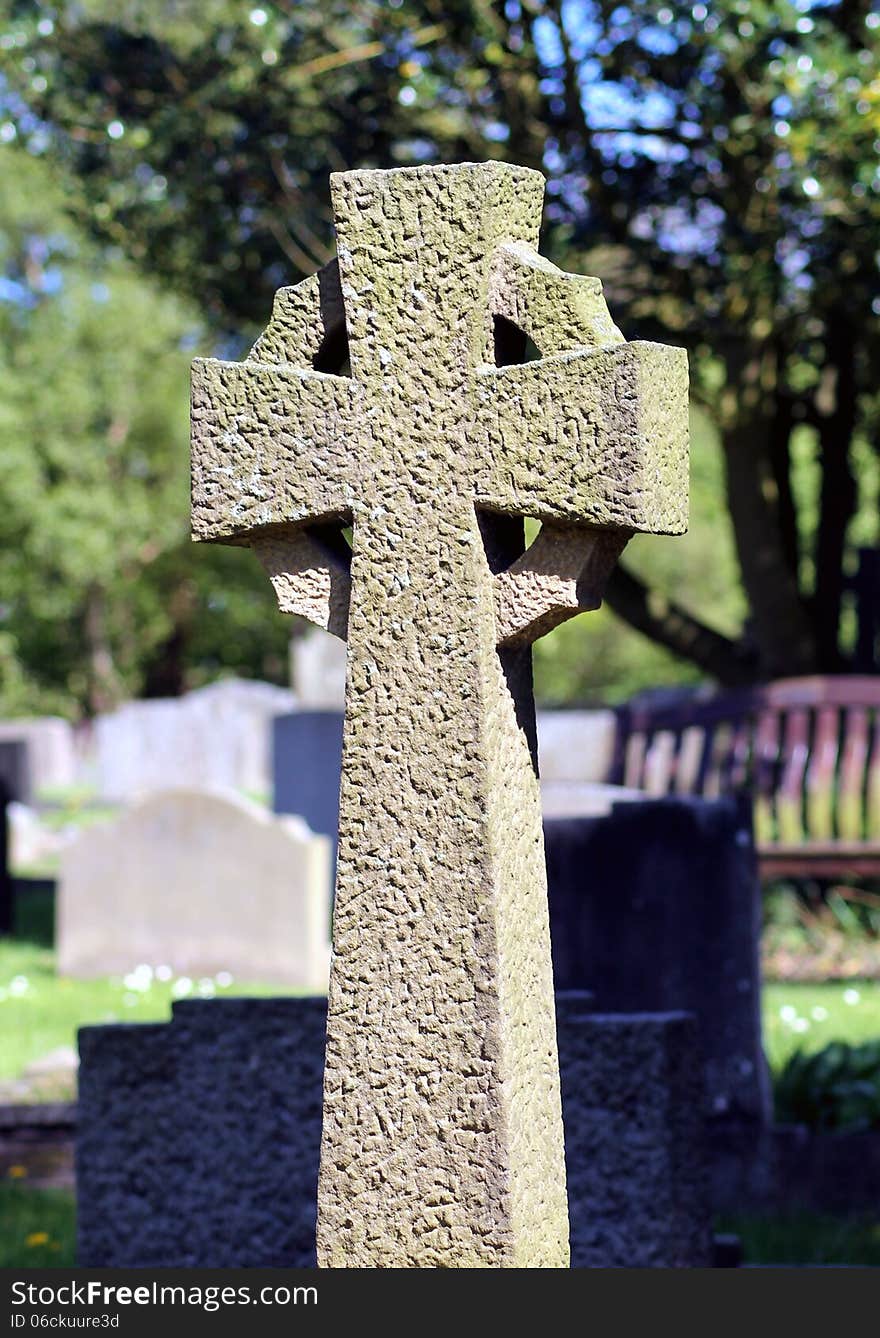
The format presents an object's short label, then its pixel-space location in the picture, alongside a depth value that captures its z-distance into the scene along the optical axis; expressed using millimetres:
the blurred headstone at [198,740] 28203
